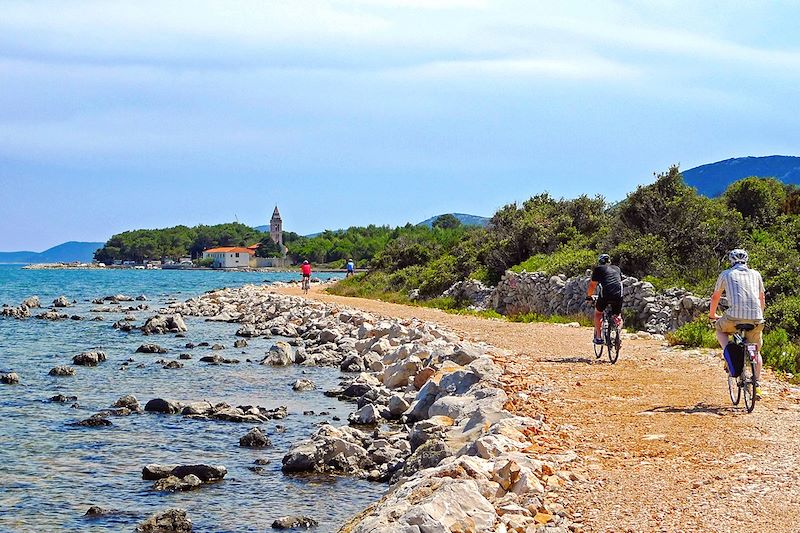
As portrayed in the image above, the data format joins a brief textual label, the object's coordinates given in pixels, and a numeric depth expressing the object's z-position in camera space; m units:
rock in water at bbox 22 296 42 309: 52.65
